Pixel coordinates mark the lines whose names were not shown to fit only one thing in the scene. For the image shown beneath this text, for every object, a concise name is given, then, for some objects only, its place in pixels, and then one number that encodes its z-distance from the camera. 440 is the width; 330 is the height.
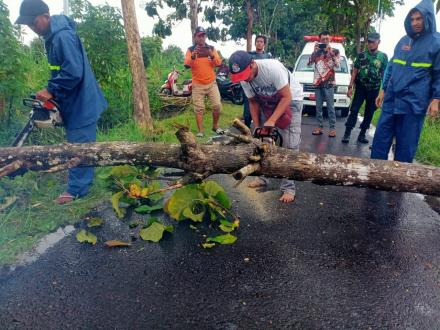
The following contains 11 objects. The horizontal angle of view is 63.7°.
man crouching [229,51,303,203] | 3.54
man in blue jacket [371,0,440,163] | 3.78
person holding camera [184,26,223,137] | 7.00
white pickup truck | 10.05
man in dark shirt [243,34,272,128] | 6.95
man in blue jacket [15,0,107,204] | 3.64
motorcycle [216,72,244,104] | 12.11
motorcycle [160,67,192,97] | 10.34
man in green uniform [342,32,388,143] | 6.22
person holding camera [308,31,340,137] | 7.21
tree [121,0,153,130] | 6.23
